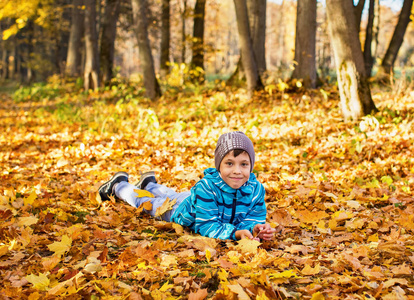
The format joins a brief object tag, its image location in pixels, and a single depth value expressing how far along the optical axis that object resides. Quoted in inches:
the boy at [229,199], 111.0
